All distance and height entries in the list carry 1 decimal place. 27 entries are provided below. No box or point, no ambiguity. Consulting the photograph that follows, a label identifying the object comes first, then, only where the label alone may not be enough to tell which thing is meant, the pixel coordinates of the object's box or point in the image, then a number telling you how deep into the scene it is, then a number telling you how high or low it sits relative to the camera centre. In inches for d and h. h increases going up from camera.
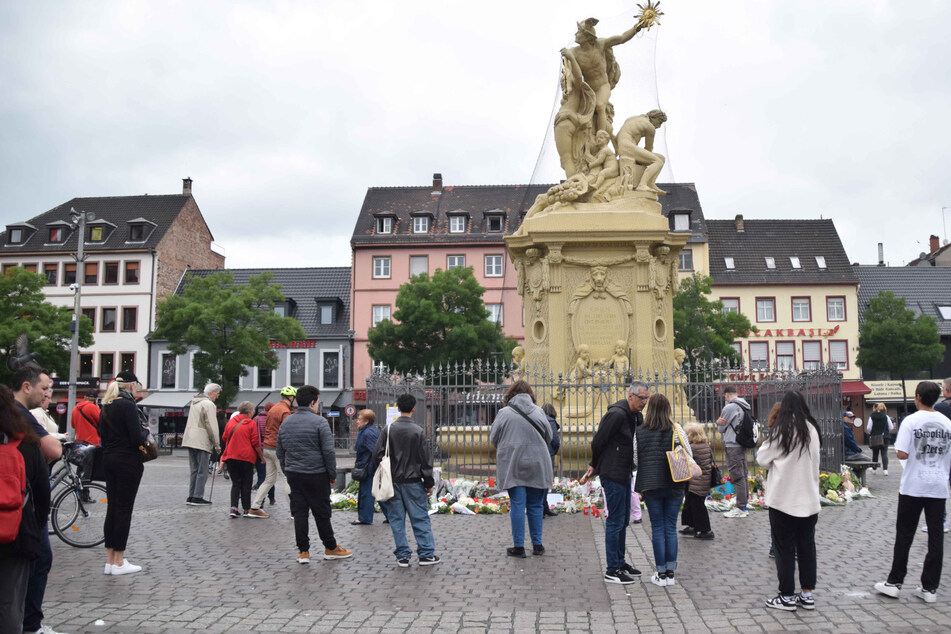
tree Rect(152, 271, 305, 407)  1529.3 +105.0
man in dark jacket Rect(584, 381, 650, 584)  299.4 -25.2
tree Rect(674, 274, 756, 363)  1601.9 +113.6
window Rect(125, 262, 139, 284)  2048.5 +264.6
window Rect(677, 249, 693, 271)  2042.3 +284.1
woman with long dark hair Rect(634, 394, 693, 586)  289.7 -33.6
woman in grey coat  341.7 -28.8
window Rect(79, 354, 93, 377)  2009.1 +53.3
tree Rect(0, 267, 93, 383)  1610.5 +125.9
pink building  2043.6 +307.4
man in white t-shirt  266.8 -31.0
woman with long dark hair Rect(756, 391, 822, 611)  257.1 -32.2
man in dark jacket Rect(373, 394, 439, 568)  331.6 -37.3
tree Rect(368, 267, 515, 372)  1638.8 +108.4
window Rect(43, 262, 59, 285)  2065.7 +271.6
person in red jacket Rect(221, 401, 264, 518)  489.4 -38.1
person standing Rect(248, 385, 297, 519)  486.3 -31.6
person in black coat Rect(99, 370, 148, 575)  316.8 -29.3
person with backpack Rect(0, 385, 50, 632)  180.2 -27.4
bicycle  378.6 -54.2
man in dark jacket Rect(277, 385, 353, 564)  338.3 -31.7
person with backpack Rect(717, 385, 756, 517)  435.2 -27.7
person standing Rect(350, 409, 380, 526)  443.5 -36.8
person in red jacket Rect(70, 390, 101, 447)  488.1 -18.7
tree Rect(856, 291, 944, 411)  1764.3 +85.5
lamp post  1203.4 +86.3
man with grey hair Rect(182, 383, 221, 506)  532.7 -24.6
